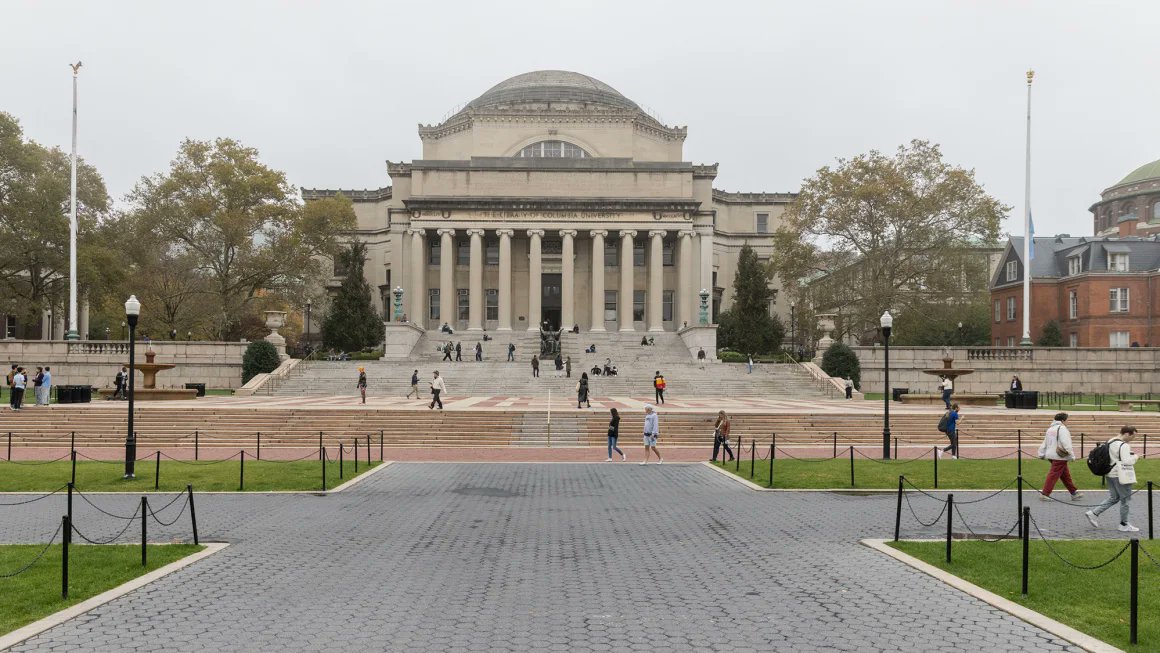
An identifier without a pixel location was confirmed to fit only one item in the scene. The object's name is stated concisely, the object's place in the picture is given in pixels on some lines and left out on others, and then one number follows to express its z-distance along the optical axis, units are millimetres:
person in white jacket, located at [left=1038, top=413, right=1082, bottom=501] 14555
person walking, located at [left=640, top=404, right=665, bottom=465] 20812
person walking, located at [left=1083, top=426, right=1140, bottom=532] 12031
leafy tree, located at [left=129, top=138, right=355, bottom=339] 54594
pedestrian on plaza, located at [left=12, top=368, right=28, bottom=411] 28859
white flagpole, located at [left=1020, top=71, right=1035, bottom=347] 46219
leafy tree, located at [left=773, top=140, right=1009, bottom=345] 51406
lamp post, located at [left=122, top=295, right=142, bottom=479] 17562
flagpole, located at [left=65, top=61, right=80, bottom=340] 41875
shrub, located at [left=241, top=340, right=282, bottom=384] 44625
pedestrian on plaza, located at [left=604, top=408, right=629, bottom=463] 21603
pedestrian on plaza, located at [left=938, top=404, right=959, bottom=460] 20969
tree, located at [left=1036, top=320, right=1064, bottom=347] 58688
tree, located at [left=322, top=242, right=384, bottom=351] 60406
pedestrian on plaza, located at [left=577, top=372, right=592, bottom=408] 31266
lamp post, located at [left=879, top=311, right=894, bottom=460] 20953
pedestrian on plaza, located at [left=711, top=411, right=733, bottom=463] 21203
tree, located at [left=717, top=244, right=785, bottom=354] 58875
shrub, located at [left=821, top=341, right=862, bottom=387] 45094
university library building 64312
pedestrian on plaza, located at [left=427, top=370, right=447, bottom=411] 29436
